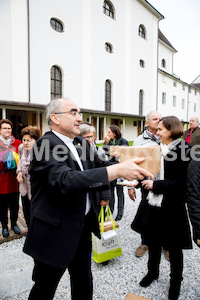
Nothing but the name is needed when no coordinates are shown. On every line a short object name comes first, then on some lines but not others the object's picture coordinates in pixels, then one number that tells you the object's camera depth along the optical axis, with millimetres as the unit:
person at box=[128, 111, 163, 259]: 3112
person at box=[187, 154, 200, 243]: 1952
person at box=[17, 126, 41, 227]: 3383
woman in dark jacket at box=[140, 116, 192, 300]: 2170
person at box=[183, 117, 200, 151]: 6890
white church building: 13656
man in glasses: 1275
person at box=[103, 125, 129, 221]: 4436
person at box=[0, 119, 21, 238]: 3639
